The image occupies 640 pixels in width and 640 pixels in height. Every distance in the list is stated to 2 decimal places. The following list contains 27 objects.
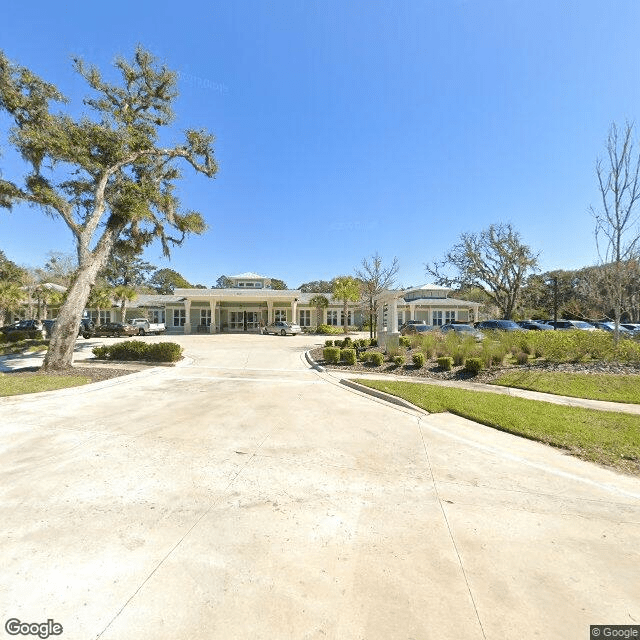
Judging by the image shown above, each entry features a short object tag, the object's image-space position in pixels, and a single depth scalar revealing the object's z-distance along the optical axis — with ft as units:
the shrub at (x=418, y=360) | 40.50
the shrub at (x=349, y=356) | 43.98
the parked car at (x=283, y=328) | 100.51
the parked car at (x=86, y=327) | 89.81
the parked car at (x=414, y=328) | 79.73
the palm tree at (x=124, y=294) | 101.50
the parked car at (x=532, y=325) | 87.02
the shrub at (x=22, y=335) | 63.62
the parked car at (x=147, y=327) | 96.59
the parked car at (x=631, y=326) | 76.54
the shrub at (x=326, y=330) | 105.40
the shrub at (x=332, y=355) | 44.78
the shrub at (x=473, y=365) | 36.29
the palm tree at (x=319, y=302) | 118.11
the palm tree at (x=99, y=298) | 98.32
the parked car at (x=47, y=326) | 81.29
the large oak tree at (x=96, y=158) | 39.50
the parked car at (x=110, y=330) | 91.15
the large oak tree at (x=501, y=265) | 116.37
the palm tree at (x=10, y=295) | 93.30
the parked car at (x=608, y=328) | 43.47
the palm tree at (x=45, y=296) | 106.62
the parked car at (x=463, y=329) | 52.11
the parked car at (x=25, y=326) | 82.61
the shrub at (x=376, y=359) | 42.70
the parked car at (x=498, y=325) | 73.31
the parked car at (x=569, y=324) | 84.96
